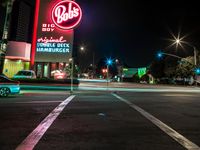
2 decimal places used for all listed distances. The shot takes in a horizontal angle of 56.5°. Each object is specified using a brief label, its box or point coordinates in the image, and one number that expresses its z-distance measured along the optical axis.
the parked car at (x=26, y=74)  20.57
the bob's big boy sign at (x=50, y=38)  26.51
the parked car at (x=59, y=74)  27.23
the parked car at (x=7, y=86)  11.82
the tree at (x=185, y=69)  45.55
